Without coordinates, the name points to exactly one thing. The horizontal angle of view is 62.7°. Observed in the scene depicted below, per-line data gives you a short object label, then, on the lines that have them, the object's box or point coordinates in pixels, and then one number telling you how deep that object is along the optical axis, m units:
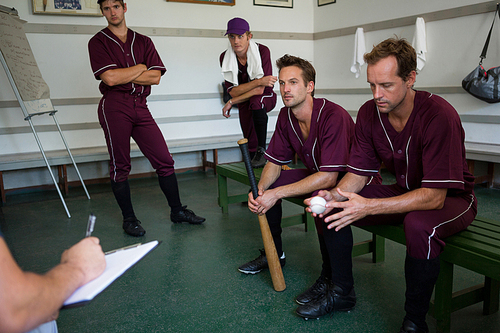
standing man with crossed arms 2.94
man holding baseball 1.54
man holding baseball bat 2.06
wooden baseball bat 2.11
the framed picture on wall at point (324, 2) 5.66
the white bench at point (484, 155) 3.62
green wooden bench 1.46
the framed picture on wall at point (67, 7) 4.43
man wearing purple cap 3.21
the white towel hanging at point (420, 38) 4.37
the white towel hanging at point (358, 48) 5.14
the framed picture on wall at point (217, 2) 5.23
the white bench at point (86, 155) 4.11
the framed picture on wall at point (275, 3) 5.63
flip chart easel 3.52
